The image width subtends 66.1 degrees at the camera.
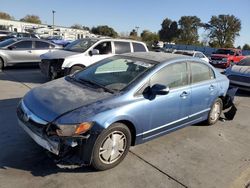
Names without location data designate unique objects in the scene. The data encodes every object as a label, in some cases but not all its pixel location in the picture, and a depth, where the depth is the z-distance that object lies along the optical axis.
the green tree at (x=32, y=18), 66.44
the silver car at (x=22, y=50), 8.16
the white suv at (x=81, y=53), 6.40
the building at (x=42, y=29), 42.52
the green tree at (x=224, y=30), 45.95
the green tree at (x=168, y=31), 53.43
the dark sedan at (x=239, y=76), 6.92
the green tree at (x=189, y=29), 50.61
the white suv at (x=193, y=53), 12.48
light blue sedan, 2.36
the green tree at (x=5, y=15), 62.99
